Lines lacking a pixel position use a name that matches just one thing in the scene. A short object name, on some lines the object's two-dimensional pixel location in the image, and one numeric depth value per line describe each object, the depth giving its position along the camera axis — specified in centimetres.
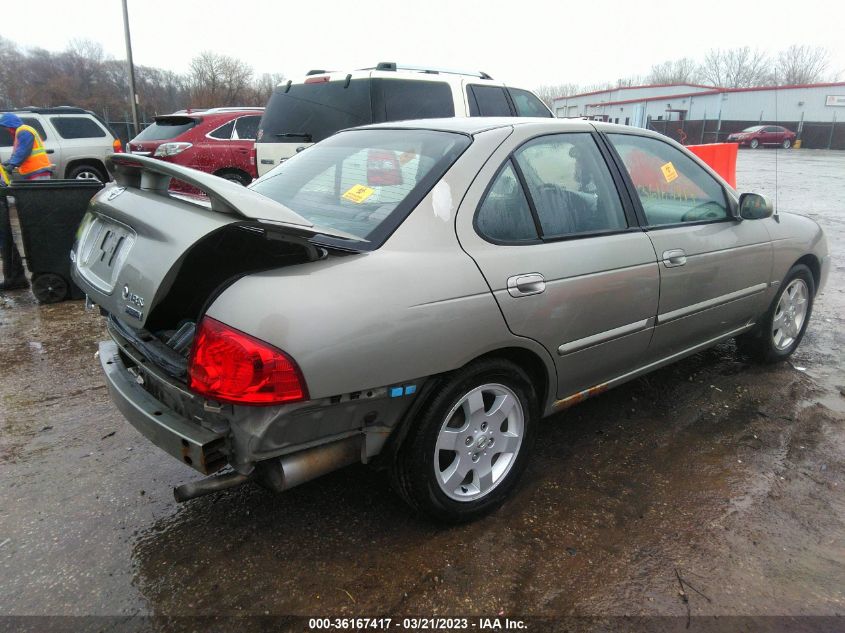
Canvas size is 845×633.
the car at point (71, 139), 1233
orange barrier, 860
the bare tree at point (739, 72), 5669
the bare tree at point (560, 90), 9097
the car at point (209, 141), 930
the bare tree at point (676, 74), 8206
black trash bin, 543
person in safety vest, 748
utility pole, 1952
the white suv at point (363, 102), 630
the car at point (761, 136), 3625
